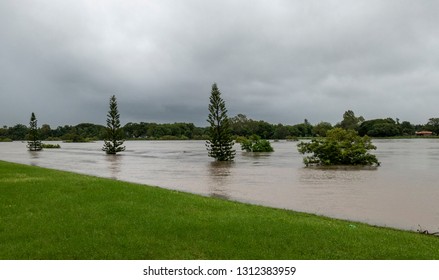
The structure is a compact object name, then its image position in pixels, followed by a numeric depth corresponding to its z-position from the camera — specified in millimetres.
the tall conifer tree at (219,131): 43562
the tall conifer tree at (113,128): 62641
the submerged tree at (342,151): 35312
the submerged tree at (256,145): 64562
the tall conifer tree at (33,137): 71888
